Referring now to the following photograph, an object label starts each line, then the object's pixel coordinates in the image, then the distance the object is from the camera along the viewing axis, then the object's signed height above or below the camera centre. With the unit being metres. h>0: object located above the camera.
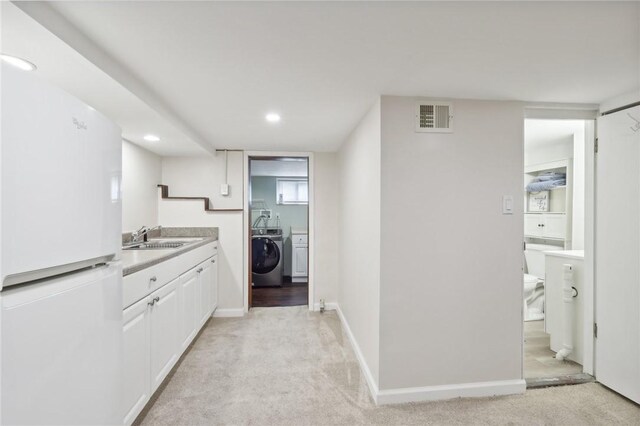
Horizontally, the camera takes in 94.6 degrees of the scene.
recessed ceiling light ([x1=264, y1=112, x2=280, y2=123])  2.30 +0.76
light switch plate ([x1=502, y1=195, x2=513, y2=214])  2.03 +0.06
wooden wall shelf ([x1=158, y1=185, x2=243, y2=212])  3.48 +0.15
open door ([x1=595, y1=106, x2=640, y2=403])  1.93 -0.27
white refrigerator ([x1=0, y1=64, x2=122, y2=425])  0.73 -0.14
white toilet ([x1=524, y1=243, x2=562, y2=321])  3.36 -0.96
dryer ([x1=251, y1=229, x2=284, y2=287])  4.97 -0.86
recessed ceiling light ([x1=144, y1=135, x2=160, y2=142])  2.61 +0.66
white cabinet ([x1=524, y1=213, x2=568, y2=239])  3.60 -0.16
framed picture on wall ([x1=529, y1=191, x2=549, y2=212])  3.94 +0.16
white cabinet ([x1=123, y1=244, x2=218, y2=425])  1.59 -0.82
